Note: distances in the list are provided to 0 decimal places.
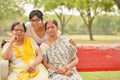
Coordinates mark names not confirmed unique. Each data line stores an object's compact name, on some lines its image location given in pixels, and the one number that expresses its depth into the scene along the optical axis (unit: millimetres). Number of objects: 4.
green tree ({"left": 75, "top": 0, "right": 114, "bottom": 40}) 35431
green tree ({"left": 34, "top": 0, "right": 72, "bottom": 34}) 40531
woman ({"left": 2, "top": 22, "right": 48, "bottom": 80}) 4512
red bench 5672
